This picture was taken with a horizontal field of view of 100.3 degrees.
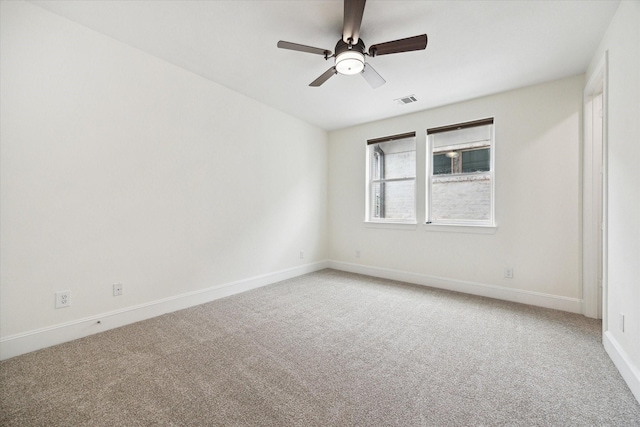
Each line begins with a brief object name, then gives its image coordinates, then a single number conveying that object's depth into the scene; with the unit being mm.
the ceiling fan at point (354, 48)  1840
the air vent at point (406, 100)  3647
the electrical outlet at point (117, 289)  2559
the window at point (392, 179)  4402
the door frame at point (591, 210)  2783
